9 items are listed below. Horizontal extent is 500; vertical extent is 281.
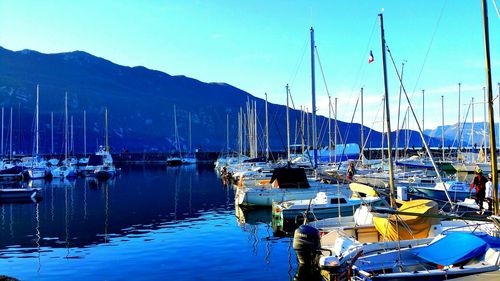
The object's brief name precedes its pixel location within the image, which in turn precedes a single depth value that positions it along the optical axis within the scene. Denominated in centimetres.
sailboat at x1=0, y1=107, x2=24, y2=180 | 7250
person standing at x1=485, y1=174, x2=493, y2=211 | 2259
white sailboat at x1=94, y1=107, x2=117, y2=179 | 7844
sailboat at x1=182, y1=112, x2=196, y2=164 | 13112
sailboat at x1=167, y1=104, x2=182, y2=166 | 12625
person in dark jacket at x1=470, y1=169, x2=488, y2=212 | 2439
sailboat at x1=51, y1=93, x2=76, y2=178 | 7750
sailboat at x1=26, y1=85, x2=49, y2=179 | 7588
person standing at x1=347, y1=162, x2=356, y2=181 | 4050
